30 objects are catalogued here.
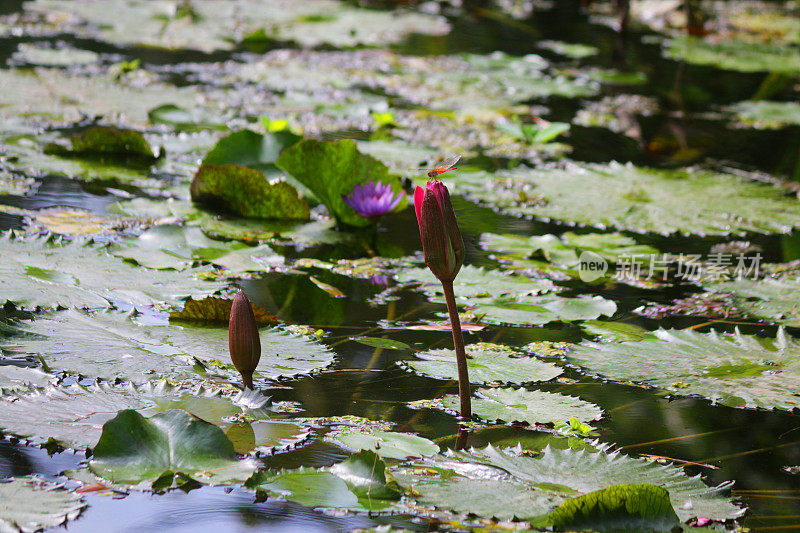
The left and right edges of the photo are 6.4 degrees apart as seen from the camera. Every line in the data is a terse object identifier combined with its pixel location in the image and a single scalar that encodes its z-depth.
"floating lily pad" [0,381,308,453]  7.46
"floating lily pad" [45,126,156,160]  8.31
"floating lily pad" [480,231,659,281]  8.01
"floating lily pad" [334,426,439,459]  7.47
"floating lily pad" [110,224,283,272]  7.88
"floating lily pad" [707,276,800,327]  7.84
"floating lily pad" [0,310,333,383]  7.58
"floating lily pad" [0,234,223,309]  7.72
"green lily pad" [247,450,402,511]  7.41
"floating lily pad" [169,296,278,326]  7.70
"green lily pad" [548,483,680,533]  7.38
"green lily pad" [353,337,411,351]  7.70
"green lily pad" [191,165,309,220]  8.09
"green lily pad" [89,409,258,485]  7.42
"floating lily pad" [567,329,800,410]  7.62
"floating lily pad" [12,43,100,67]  10.95
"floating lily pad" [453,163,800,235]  8.22
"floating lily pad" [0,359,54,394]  7.52
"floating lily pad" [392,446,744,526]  7.40
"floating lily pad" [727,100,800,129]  10.72
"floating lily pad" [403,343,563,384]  7.64
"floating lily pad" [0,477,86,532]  7.35
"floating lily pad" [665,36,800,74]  14.36
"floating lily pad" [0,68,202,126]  8.75
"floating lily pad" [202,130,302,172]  8.18
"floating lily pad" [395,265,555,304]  7.88
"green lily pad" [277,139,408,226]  8.08
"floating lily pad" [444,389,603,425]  7.56
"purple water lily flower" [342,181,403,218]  8.06
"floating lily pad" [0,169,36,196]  8.12
